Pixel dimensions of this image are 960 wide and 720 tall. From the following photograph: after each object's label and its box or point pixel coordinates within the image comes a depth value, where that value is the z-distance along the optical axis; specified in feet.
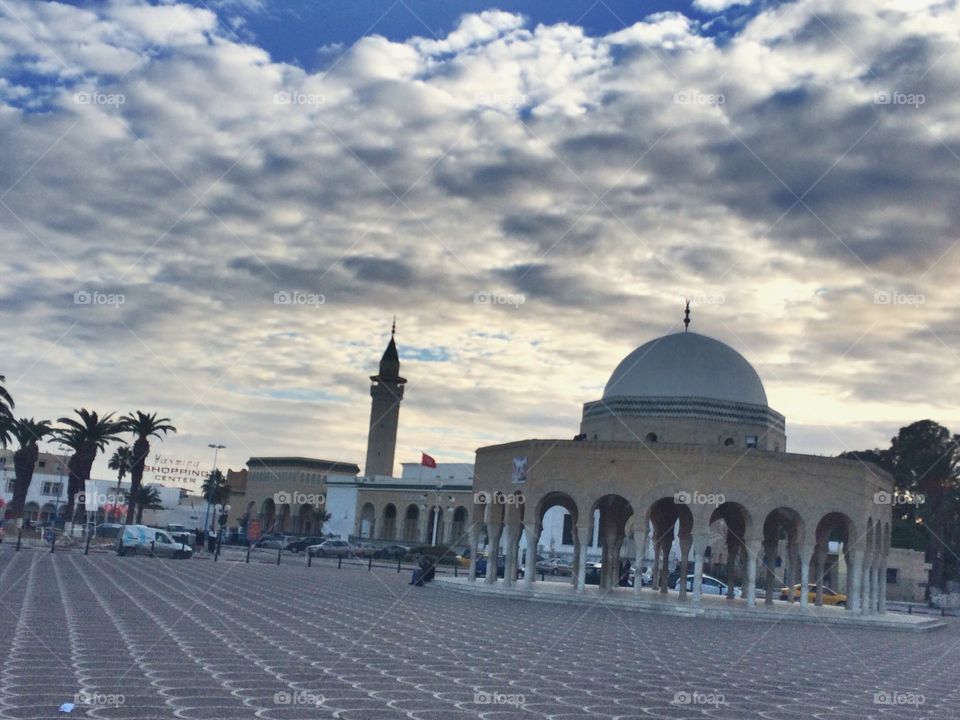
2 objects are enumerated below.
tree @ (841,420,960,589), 183.52
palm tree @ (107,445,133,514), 275.18
